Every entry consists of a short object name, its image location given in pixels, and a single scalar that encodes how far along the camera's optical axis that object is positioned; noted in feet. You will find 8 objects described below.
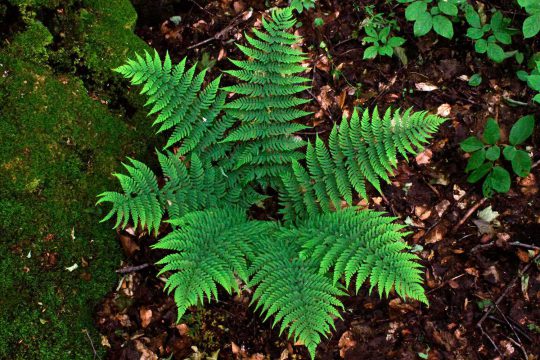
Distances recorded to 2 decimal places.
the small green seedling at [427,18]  12.85
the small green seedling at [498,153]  11.93
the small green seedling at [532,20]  12.03
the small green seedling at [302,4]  14.42
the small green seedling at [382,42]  13.74
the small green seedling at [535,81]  11.47
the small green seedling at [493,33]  13.14
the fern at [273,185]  9.86
